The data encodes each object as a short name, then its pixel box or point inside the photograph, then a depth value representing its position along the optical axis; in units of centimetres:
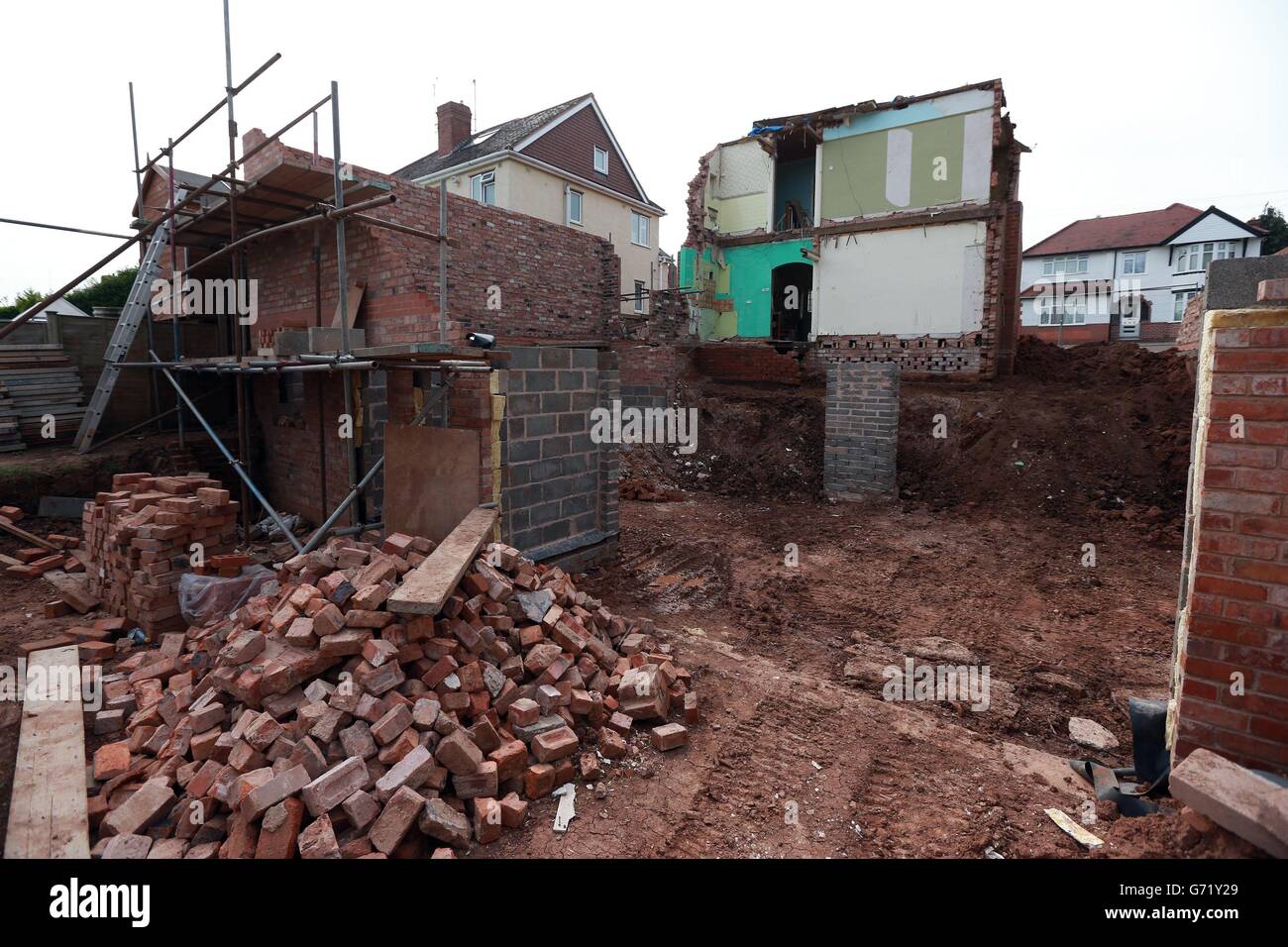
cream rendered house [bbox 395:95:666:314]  2034
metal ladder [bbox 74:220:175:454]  998
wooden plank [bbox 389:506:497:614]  383
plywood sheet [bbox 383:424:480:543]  563
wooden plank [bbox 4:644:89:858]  321
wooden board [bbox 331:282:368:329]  927
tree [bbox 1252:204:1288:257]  3378
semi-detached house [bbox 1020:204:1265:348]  3300
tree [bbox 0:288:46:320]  2035
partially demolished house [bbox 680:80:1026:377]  1521
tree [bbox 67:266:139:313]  2245
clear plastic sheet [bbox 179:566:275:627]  596
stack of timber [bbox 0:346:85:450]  1016
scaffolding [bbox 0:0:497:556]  553
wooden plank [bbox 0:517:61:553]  802
